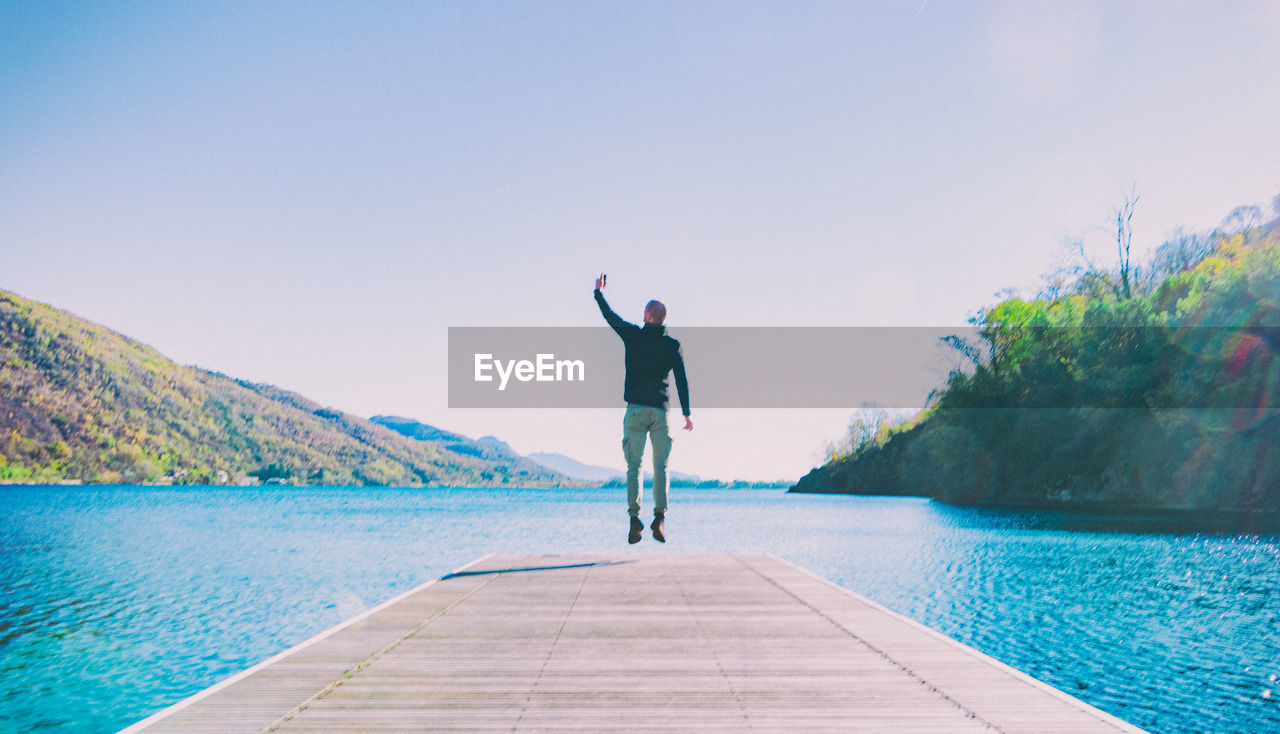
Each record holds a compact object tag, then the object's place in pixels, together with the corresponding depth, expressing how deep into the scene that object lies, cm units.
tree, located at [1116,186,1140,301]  4509
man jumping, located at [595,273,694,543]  767
